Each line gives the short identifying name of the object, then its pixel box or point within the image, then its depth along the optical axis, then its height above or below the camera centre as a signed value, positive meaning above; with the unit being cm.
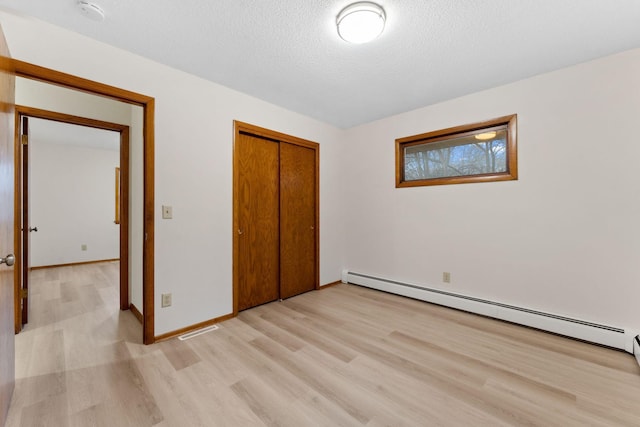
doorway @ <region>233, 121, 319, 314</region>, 280 +0
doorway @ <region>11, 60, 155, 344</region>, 210 +2
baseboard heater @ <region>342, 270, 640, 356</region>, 200 -95
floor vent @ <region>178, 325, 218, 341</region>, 221 -104
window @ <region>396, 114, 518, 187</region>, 258 +68
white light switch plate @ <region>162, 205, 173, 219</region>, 218 +4
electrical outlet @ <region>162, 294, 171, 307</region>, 218 -72
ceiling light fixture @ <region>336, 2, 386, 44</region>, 153 +120
